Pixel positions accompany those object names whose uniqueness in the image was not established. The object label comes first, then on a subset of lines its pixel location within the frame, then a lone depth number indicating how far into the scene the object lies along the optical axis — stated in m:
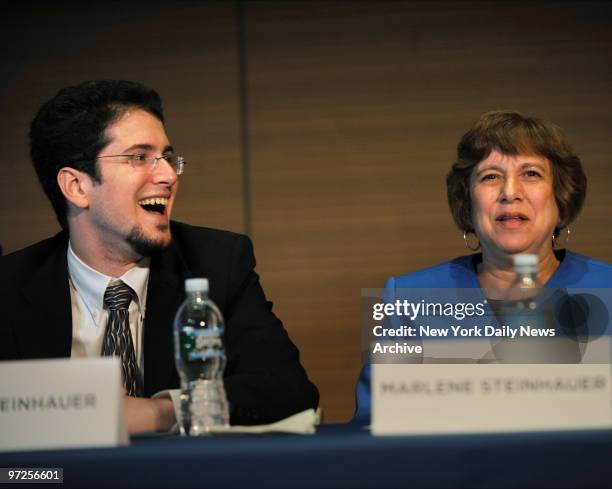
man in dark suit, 3.15
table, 2.43
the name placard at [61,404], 2.64
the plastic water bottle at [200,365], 2.88
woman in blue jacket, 3.29
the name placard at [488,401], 2.59
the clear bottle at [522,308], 3.24
